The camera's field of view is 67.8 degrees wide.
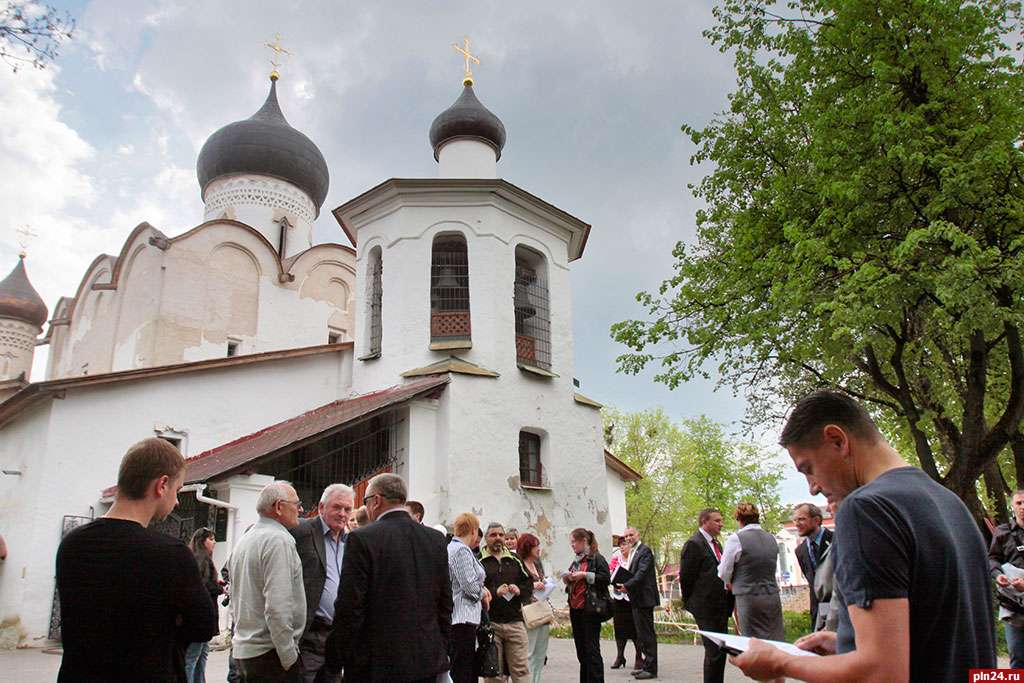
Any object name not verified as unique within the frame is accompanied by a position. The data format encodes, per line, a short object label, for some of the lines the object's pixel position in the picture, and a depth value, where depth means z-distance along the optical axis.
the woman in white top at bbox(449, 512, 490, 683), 5.73
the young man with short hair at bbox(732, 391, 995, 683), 1.78
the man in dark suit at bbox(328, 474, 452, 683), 3.85
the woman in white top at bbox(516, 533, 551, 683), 7.30
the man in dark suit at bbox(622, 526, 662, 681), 8.64
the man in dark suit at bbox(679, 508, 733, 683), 6.96
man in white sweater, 4.25
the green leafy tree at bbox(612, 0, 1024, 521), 11.70
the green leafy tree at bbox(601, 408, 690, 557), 40.34
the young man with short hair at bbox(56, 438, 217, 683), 2.71
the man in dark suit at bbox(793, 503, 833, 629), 6.02
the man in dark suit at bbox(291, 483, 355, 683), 4.75
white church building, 14.27
